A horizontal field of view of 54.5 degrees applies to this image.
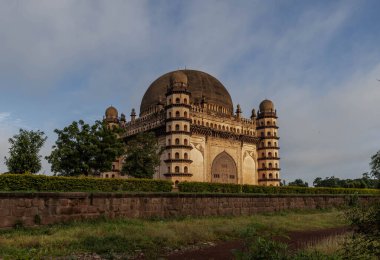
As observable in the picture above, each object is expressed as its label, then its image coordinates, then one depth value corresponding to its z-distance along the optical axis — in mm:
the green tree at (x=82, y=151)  30719
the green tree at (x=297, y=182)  88456
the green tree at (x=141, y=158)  34522
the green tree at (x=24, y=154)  28562
